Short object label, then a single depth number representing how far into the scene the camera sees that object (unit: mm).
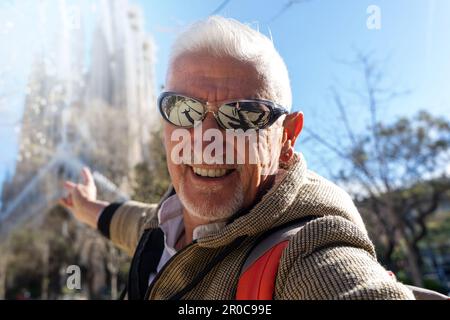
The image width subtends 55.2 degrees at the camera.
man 363
